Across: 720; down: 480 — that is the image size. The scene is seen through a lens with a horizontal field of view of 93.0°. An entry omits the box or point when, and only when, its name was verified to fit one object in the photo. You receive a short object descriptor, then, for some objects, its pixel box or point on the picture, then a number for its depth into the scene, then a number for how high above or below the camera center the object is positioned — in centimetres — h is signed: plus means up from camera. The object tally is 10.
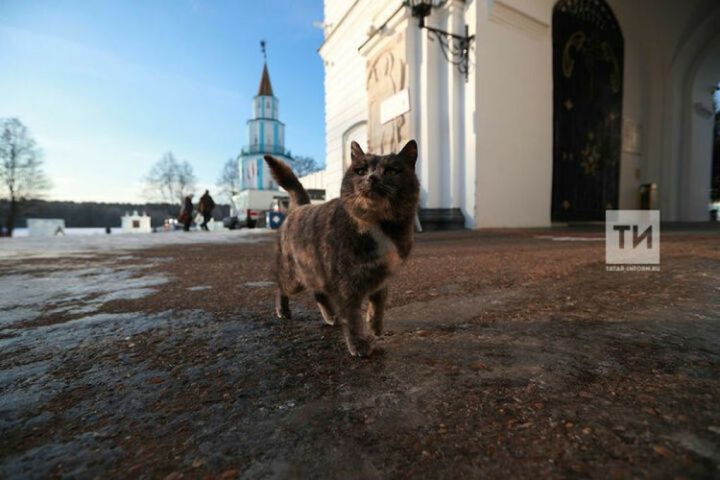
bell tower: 5094 +1390
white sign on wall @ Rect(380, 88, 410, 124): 839 +295
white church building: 792 +337
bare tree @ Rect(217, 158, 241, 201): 4355 +588
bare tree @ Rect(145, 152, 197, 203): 3856 +458
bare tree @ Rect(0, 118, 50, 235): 2406 +362
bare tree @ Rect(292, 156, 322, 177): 4075 +709
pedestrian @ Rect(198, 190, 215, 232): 1688 +93
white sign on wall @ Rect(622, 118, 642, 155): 1120 +272
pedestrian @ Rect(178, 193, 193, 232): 1652 +59
